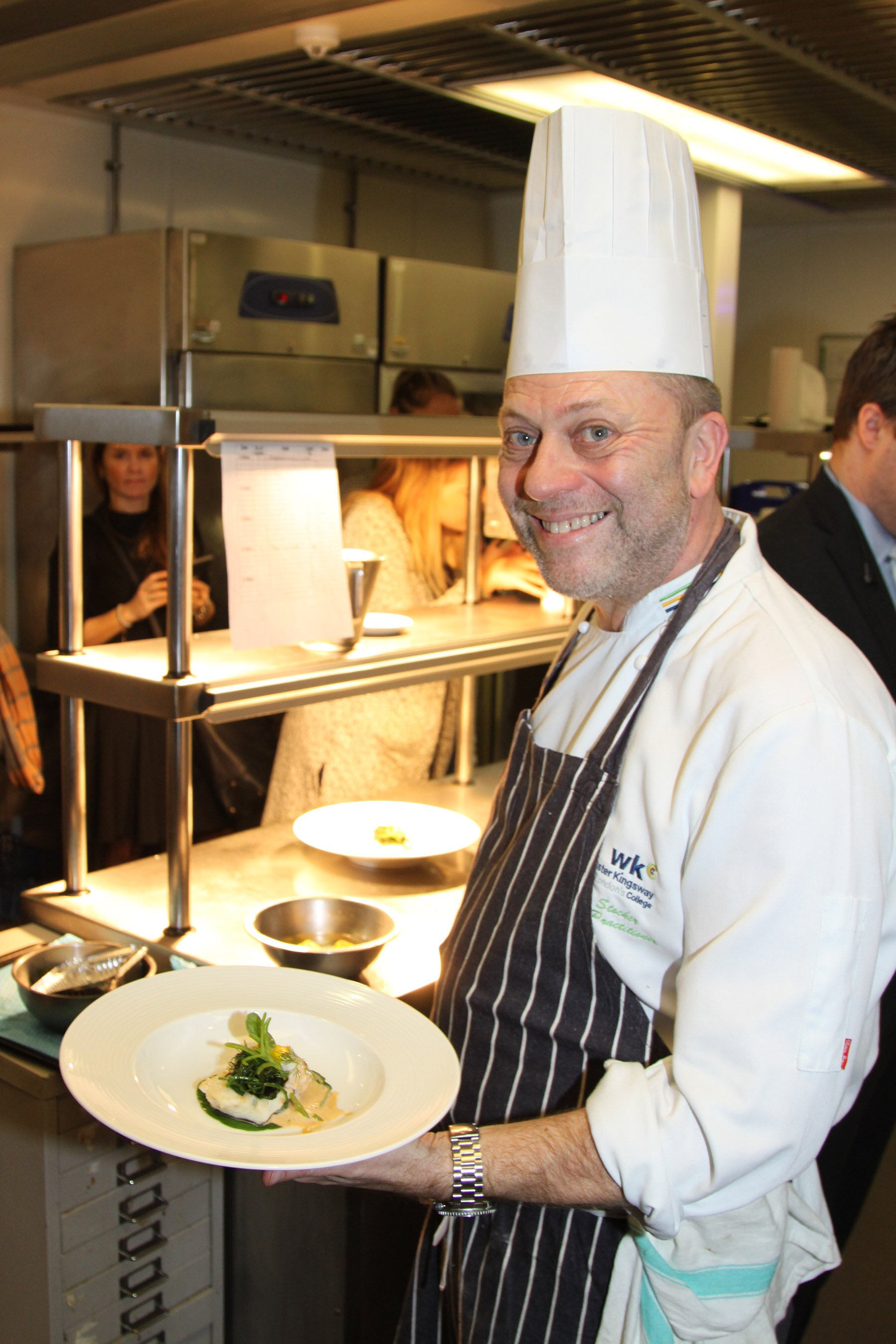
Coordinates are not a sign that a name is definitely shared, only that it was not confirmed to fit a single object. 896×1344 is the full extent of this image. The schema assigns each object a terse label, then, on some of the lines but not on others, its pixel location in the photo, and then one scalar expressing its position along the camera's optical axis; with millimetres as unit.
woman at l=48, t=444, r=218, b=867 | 2852
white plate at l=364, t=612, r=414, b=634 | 1905
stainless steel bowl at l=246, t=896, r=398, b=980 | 1585
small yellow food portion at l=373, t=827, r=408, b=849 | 1914
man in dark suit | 1729
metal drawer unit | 1379
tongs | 1419
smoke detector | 2160
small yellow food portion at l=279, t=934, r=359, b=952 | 1581
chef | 917
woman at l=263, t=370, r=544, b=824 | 2404
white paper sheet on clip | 1536
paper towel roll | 3287
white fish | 1037
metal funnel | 1712
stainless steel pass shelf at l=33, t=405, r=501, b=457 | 1418
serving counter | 1576
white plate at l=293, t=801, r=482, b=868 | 1875
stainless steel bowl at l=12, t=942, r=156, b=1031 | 1382
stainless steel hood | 2047
